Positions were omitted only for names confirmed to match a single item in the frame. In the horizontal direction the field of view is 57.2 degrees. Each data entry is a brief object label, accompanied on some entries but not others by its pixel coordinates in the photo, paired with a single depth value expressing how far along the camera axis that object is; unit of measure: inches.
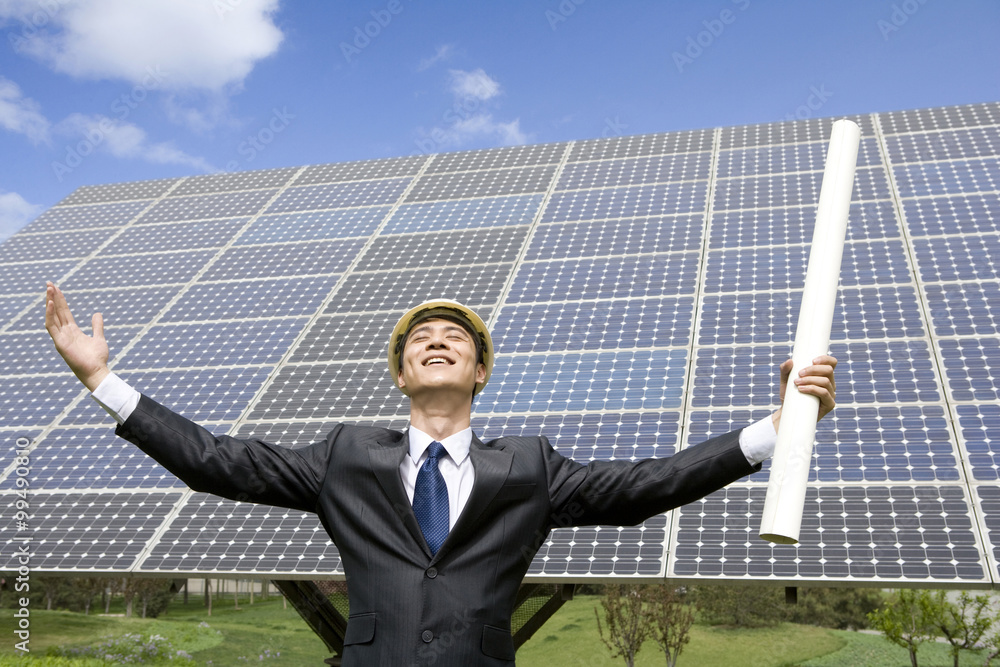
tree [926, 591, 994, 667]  695.1
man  123.6
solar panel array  322.7
